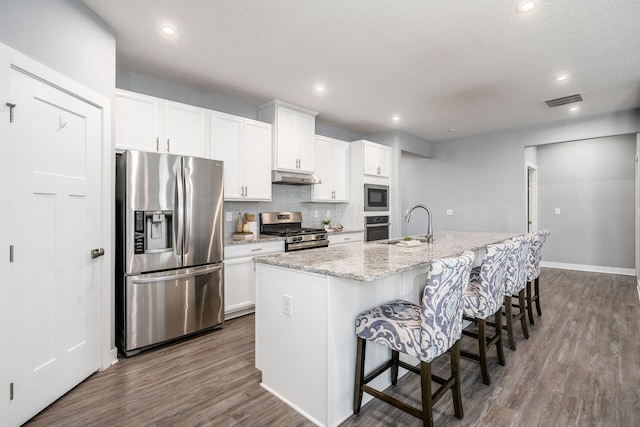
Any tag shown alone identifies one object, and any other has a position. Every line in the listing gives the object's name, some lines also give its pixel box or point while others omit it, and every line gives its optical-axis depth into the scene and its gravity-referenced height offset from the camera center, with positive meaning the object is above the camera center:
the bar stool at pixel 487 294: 2.16 -0.59
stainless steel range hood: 4.20 +0.50
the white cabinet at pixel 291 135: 4.15 +1.10
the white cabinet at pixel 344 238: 4.65 -0.37
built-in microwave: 5.17 +0.29
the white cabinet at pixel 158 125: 2.91 +0.90
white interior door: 1.73 -0.17
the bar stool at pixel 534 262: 3.25 -0.51
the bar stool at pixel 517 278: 2.55 -0.56
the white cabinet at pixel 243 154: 3.65 +0.74
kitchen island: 1.72 -0.62
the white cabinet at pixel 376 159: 5.18 +0.95
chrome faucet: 3.02 -0.21
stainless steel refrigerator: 2.62 -0.31
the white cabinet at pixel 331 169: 4.86 +0.72
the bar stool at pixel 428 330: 1.56 -0.62
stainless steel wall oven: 5.17 -0.23
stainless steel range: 4.02 -0.23
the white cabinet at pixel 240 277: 3.39 -0.70
